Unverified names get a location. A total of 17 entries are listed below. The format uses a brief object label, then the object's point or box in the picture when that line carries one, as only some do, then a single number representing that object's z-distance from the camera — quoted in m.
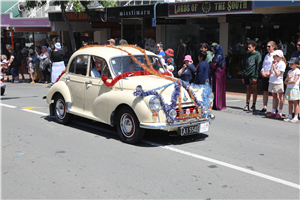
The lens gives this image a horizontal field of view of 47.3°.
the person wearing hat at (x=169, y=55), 9.50
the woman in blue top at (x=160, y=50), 12.31
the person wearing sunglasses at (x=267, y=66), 9.33
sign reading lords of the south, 12.63
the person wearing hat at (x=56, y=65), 15.11
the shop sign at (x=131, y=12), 16.16
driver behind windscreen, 7.55
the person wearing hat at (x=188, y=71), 9.52
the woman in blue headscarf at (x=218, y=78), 10.06
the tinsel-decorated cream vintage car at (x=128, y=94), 6.38
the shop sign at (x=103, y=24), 21.08
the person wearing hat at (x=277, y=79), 8.92
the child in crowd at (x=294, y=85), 8.62
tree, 16.42
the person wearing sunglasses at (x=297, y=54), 9.95
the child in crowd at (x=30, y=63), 18.31
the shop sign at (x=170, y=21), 18.03
